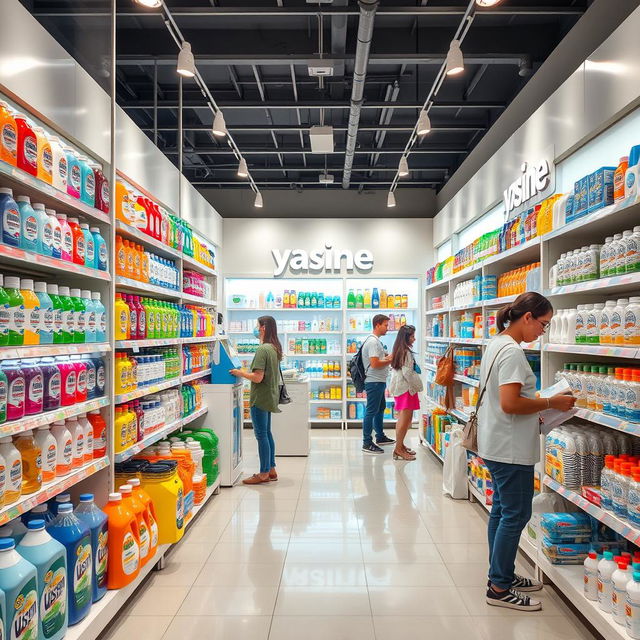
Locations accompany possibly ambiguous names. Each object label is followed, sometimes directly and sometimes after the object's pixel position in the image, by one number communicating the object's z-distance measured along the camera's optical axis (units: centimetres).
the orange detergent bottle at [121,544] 306
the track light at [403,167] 757
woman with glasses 309
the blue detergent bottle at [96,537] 288
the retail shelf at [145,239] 372
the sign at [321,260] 1016
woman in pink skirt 730
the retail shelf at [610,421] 264
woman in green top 584
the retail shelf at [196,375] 511
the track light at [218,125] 585
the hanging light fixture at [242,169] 762
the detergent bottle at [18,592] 211
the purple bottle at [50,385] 272
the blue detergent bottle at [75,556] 263
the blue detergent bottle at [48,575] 235
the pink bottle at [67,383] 288
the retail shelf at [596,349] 266
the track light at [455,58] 446
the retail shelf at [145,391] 356
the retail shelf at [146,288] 366
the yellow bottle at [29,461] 256
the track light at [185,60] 446
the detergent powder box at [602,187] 307
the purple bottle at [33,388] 255
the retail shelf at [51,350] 233
